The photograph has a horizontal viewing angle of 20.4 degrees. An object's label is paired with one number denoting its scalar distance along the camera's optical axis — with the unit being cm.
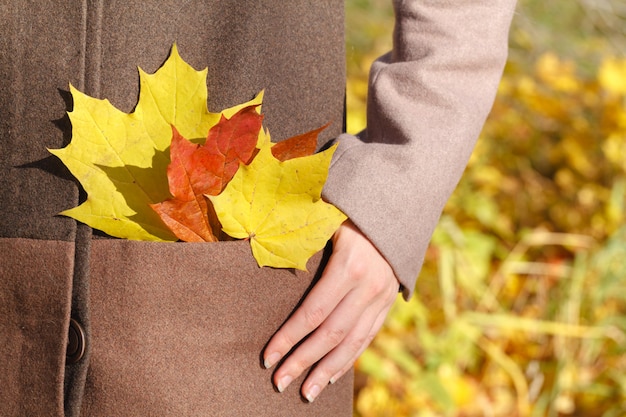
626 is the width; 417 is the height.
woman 120
